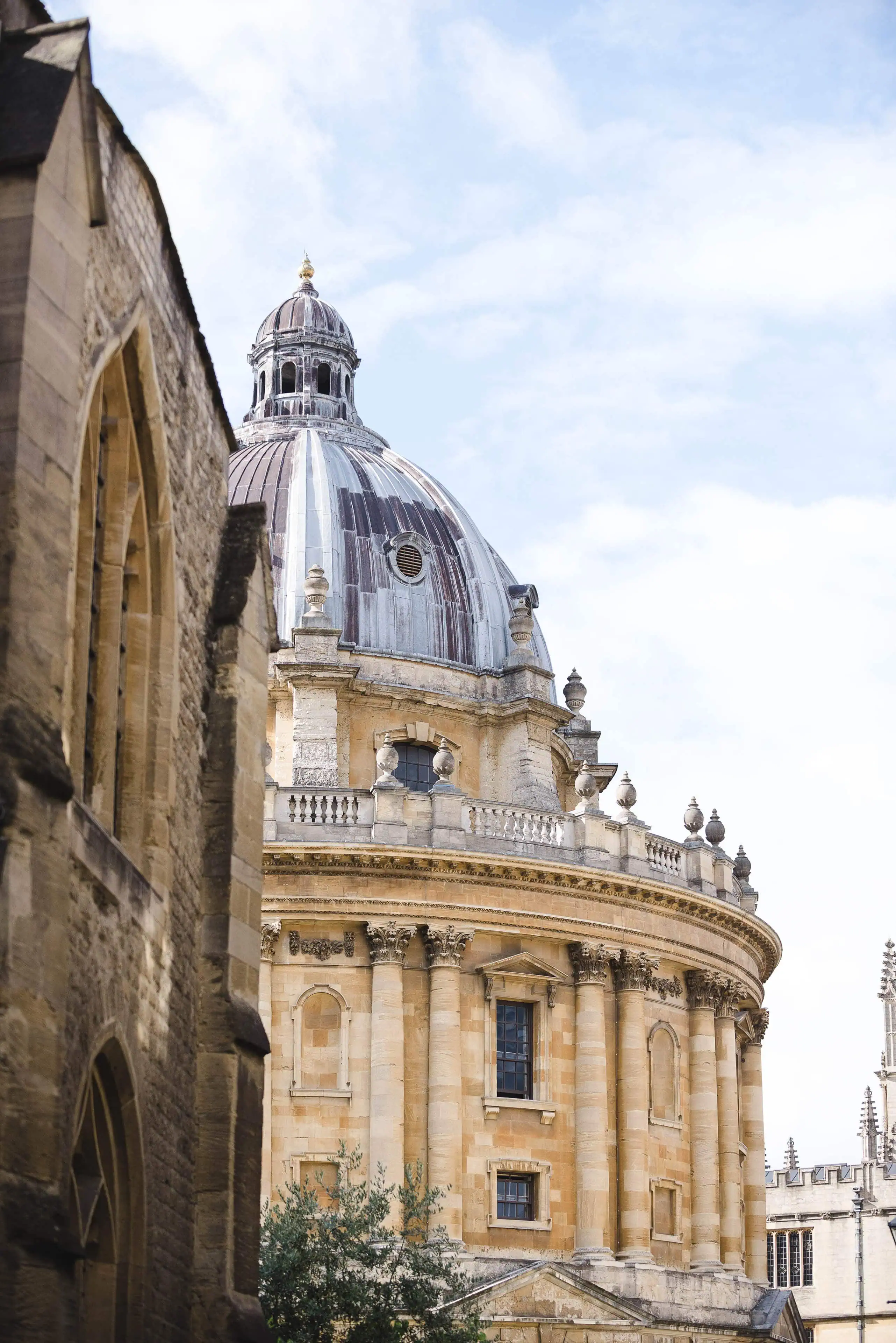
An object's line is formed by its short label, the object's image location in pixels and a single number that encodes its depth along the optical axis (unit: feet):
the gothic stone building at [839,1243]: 280.10
